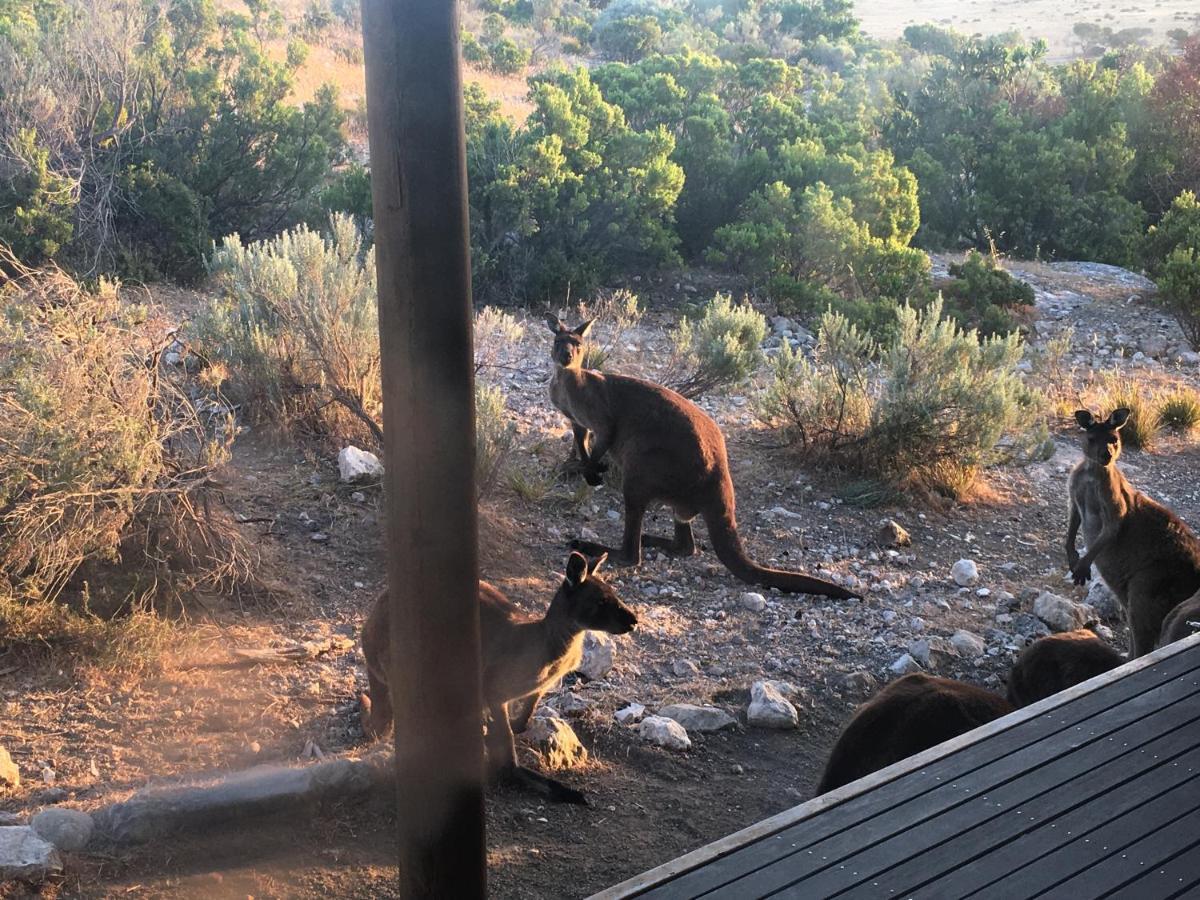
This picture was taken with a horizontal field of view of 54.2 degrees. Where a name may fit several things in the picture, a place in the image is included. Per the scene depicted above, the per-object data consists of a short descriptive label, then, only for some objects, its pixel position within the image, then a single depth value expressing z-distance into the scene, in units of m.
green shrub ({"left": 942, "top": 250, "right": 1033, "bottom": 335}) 13.74
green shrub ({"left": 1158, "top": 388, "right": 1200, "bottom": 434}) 11.13
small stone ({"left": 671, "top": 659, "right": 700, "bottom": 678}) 6.23
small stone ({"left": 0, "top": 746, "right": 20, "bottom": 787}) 4.41
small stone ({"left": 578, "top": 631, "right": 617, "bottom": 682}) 6.07
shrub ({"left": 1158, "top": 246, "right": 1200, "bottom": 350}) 13.60
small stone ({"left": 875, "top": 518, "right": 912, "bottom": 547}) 8.12
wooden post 2.47
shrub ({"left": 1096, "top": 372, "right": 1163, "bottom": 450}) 10.62
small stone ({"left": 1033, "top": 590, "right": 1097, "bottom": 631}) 7.16
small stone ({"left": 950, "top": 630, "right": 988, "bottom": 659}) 6.66
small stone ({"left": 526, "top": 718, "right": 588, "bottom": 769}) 5.16
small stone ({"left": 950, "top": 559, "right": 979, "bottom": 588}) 7.63
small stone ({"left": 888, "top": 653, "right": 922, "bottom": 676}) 6.34
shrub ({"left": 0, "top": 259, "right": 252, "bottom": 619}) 5.42
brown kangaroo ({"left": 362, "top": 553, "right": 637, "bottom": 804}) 4.90
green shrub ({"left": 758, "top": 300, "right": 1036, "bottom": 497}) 8.99
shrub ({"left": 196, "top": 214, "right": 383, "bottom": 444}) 8.16
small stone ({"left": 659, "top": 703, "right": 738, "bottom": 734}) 5.62
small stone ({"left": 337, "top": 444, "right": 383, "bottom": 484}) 7.45
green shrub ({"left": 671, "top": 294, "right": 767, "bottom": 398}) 9.99
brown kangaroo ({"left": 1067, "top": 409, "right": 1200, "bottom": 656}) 6.47
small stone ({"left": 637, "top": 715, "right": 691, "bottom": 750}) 5.43
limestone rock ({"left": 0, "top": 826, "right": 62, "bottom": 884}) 3.73
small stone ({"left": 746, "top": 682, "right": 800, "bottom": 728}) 5.73
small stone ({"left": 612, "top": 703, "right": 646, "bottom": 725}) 5.61
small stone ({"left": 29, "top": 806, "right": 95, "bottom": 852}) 4.00
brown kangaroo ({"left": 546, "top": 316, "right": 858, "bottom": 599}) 7.33
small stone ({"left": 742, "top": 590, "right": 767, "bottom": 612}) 7.03
